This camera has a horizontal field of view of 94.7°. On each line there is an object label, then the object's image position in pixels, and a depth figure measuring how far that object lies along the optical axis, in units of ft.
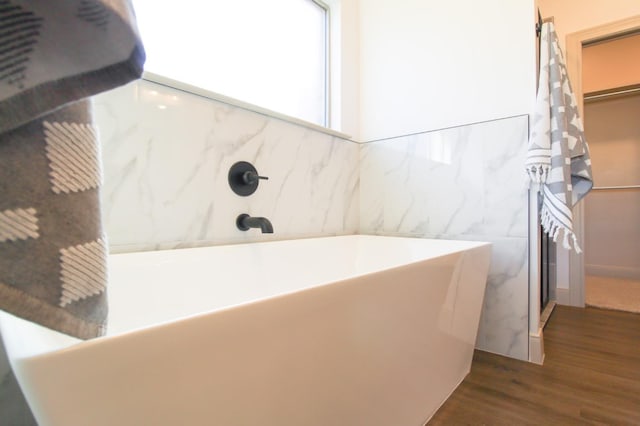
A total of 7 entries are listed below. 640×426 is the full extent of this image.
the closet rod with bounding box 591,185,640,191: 10.22
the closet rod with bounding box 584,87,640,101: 10.14
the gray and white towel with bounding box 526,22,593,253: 4.41
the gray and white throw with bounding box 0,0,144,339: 0.68
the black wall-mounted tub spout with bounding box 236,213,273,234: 4.04
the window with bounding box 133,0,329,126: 4.20
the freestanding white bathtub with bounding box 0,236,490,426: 1.01
